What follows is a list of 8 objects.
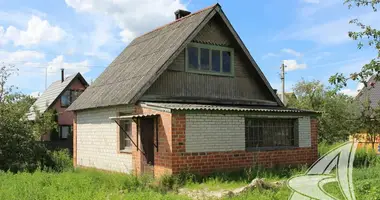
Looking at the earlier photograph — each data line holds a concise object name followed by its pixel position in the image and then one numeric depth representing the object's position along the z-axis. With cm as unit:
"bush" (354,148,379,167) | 1436
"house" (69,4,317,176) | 1244
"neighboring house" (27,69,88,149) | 3350
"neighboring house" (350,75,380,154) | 1171
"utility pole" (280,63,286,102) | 3535
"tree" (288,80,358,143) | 2245
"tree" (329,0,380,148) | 819
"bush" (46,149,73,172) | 1684
